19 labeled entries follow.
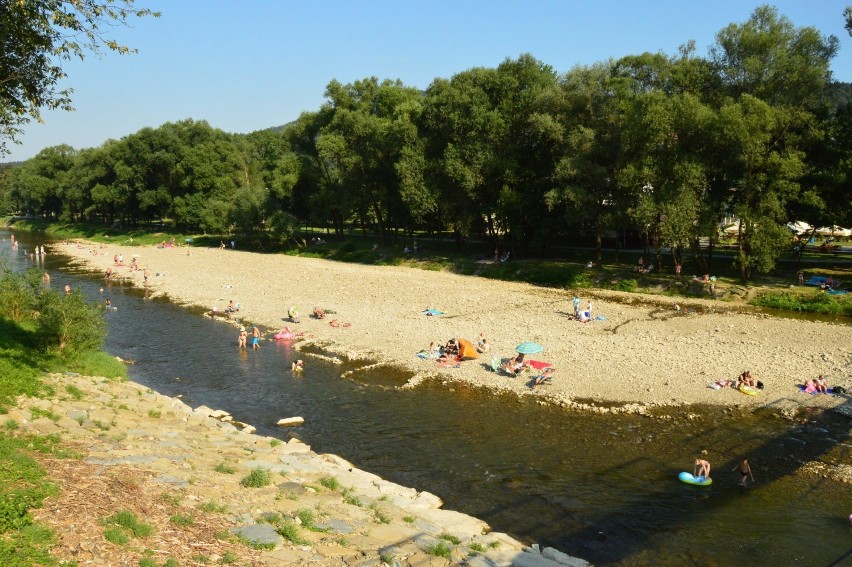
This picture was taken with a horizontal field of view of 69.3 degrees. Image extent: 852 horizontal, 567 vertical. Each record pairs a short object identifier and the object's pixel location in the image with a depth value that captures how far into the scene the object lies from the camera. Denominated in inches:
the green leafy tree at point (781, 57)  1678.2
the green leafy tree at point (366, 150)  2662.4
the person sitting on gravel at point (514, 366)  1134.4
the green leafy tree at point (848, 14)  1612.9
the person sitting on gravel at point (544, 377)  1081.4
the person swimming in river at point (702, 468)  743.7
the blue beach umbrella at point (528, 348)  1152.2
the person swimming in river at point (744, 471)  741.3
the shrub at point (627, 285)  1878.7
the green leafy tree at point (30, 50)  575.8
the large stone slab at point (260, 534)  486.5
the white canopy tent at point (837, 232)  2437.5
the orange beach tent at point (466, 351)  1223.5
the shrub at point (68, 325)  954.7
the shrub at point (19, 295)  1142.3
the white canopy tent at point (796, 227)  1891.9
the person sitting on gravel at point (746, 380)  1021.8
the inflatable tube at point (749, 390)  997.8
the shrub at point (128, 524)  450.0
